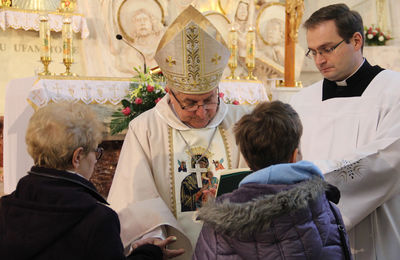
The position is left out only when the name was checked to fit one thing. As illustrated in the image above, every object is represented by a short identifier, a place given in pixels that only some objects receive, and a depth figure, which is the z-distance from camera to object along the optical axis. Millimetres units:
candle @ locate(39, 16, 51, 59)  5014
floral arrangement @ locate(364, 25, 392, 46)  9258
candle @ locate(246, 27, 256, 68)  5609
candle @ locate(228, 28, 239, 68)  5535
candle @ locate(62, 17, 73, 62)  5141
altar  4730
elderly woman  1565
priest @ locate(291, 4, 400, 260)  2316
